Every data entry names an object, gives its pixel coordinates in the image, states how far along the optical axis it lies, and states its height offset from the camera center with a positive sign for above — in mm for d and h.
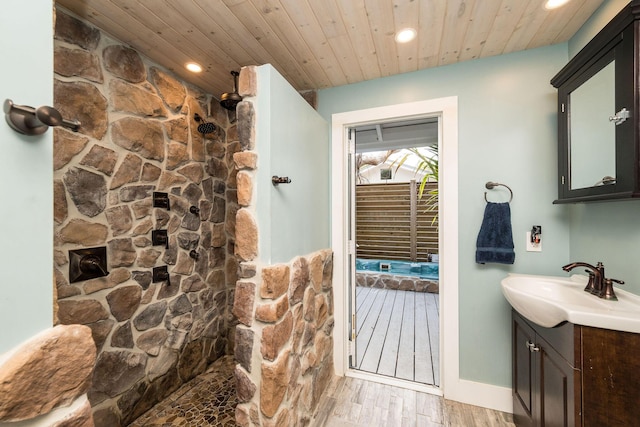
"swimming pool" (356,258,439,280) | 4605 -1065
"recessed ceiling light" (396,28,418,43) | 1514 +1101
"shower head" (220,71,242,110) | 1936 +896
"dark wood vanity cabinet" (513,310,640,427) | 966 -678
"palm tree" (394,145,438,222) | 3223 +661
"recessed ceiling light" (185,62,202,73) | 1876 +1124
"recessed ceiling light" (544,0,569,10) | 1307 +1101
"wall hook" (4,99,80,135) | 529 +210
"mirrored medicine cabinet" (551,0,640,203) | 1054 +483
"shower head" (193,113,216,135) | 2109 +725
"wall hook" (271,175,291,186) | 1359 +183
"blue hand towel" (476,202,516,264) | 1708 -161
